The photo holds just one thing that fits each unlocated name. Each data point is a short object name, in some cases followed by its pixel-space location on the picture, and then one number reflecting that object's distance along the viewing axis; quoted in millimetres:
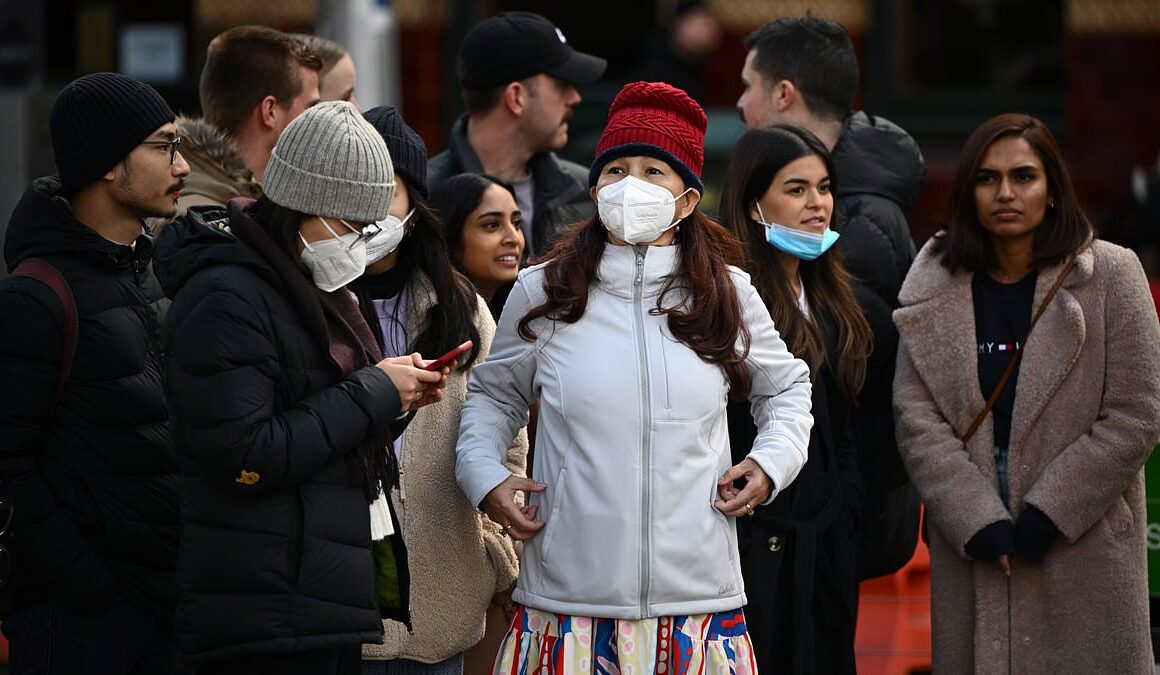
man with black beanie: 8281
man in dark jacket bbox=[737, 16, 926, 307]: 10969
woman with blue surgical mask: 9586
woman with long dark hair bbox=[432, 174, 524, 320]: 10609
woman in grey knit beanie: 7426
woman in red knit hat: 8016
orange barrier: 12398
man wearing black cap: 12133
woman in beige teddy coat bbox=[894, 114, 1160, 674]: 9711
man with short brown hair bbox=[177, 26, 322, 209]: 11219
